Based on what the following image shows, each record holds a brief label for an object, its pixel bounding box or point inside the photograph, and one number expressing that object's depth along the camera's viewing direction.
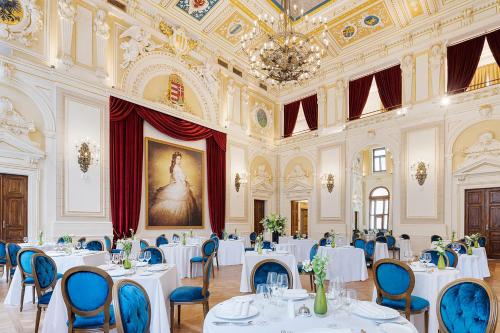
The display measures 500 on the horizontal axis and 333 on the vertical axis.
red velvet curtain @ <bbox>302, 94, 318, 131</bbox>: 14.45
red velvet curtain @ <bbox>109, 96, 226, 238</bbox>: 9.49
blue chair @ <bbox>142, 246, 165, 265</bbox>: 5.26
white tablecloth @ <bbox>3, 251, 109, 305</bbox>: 5.23
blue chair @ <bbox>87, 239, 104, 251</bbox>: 7.02
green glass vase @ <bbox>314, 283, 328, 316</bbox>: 2.24
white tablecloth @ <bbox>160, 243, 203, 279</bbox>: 7.77
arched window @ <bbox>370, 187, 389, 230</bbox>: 17.22
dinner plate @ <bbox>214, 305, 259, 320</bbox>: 2.11
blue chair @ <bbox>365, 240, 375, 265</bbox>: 8.56
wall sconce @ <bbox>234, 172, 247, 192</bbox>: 13.42
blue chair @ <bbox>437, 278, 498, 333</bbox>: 2.32
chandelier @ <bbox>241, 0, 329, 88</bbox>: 6.95
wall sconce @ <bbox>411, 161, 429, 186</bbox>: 10.92
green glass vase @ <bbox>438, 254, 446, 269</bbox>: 4.36
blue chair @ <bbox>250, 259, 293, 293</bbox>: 3.59
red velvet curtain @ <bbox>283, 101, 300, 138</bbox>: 15.37
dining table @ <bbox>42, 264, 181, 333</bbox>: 3.42
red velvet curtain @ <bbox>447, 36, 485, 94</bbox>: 10.31
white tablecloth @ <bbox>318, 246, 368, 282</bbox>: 7.58
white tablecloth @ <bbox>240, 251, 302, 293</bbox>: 6.00
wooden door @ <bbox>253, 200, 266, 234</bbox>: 14.42
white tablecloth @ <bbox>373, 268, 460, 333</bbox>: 3.99
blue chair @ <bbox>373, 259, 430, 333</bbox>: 3.72
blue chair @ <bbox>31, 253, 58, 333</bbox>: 3.97
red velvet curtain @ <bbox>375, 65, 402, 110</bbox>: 12.00
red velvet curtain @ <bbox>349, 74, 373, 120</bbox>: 12.84
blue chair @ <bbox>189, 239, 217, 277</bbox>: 7.54
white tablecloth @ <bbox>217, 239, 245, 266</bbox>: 10.03
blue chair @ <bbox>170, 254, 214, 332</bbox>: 4.04
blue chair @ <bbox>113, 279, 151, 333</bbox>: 2.29
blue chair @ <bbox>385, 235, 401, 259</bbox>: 10.62
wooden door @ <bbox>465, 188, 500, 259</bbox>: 10.17
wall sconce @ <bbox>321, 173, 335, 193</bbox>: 13.38
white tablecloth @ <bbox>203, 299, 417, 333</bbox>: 2.01
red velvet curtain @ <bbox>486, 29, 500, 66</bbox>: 9.91
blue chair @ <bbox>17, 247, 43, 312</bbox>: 4.75
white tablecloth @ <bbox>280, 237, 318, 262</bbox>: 10.05
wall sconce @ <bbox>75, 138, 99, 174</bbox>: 8.75
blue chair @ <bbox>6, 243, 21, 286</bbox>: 5.93
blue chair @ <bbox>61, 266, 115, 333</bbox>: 3.03
